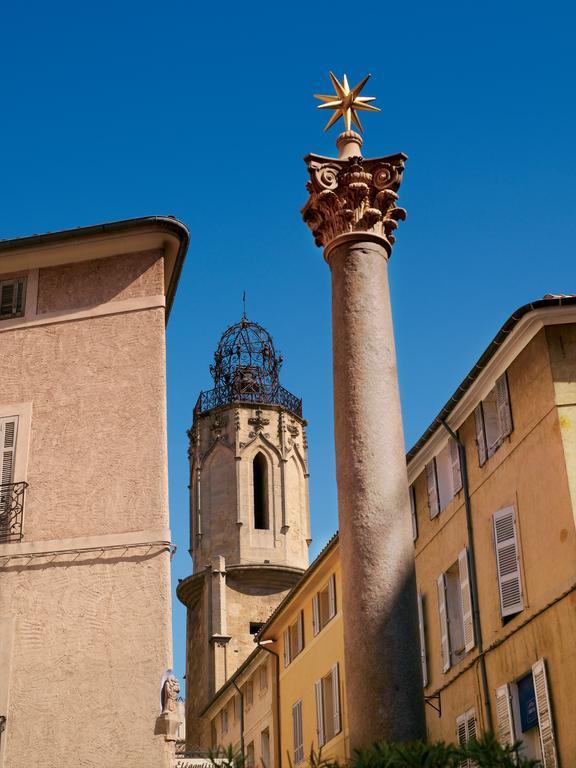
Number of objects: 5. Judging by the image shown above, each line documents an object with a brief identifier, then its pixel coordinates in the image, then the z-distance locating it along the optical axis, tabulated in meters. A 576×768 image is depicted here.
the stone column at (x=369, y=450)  11.90
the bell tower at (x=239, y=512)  52.47
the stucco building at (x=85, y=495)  15.77
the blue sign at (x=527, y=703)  19.89
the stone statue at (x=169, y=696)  15.55
